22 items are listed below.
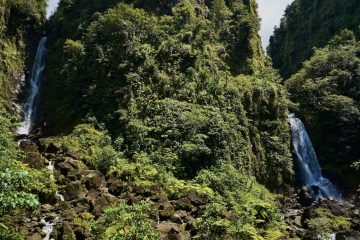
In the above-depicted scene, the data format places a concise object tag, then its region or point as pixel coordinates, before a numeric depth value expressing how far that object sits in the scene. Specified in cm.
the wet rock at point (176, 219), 2345
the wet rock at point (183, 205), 2539
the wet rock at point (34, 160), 2566
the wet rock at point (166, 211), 2348
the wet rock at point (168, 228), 2148
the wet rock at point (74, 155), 2873
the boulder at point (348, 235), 2683
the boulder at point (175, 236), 2041
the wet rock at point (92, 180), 2539
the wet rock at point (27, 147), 2735
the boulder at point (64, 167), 2646
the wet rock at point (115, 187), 2577
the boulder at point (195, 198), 2614
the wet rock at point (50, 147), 3016
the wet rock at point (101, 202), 2247
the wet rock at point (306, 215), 3055
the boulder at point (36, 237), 1931
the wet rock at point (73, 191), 2395
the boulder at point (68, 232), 1972
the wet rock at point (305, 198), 3731
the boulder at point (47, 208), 2202
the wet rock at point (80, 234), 2029
